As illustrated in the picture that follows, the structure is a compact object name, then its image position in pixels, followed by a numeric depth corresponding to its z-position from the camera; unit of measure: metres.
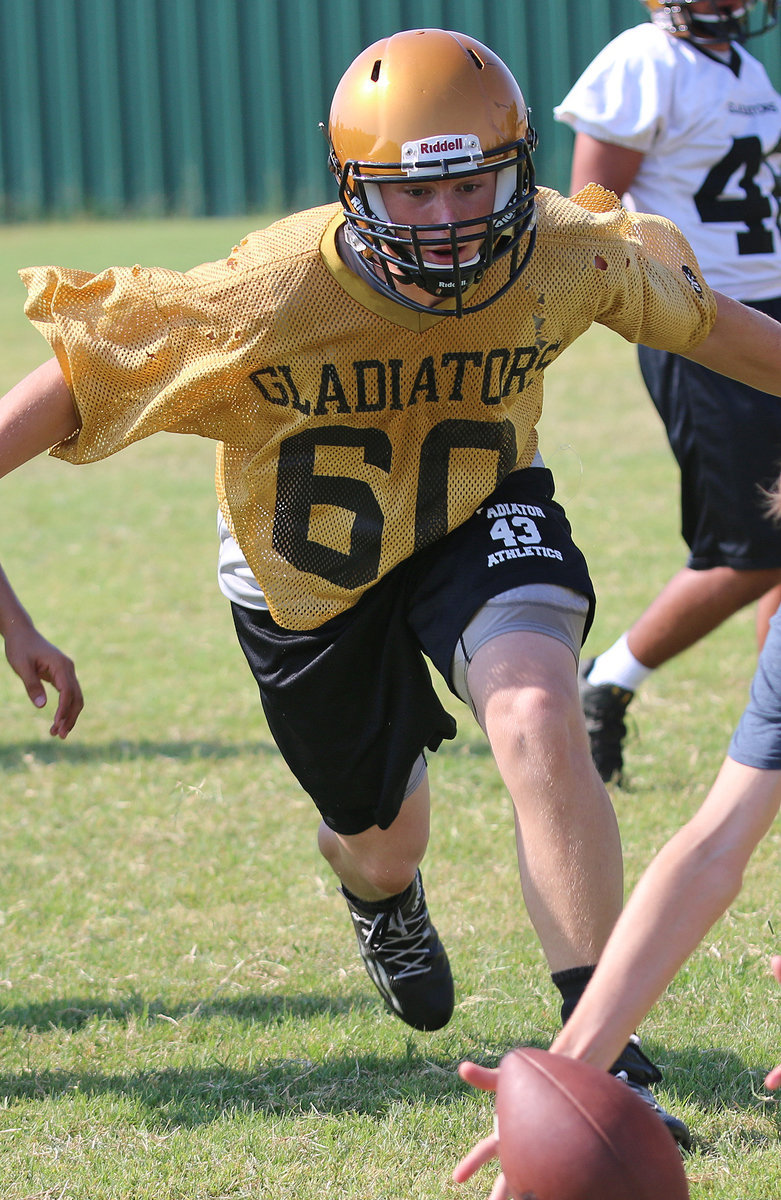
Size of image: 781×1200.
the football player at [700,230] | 8.90
